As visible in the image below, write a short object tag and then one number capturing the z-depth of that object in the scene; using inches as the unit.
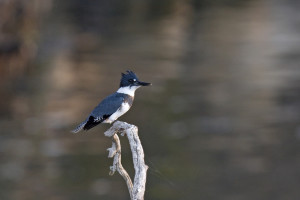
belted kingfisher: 465.4
